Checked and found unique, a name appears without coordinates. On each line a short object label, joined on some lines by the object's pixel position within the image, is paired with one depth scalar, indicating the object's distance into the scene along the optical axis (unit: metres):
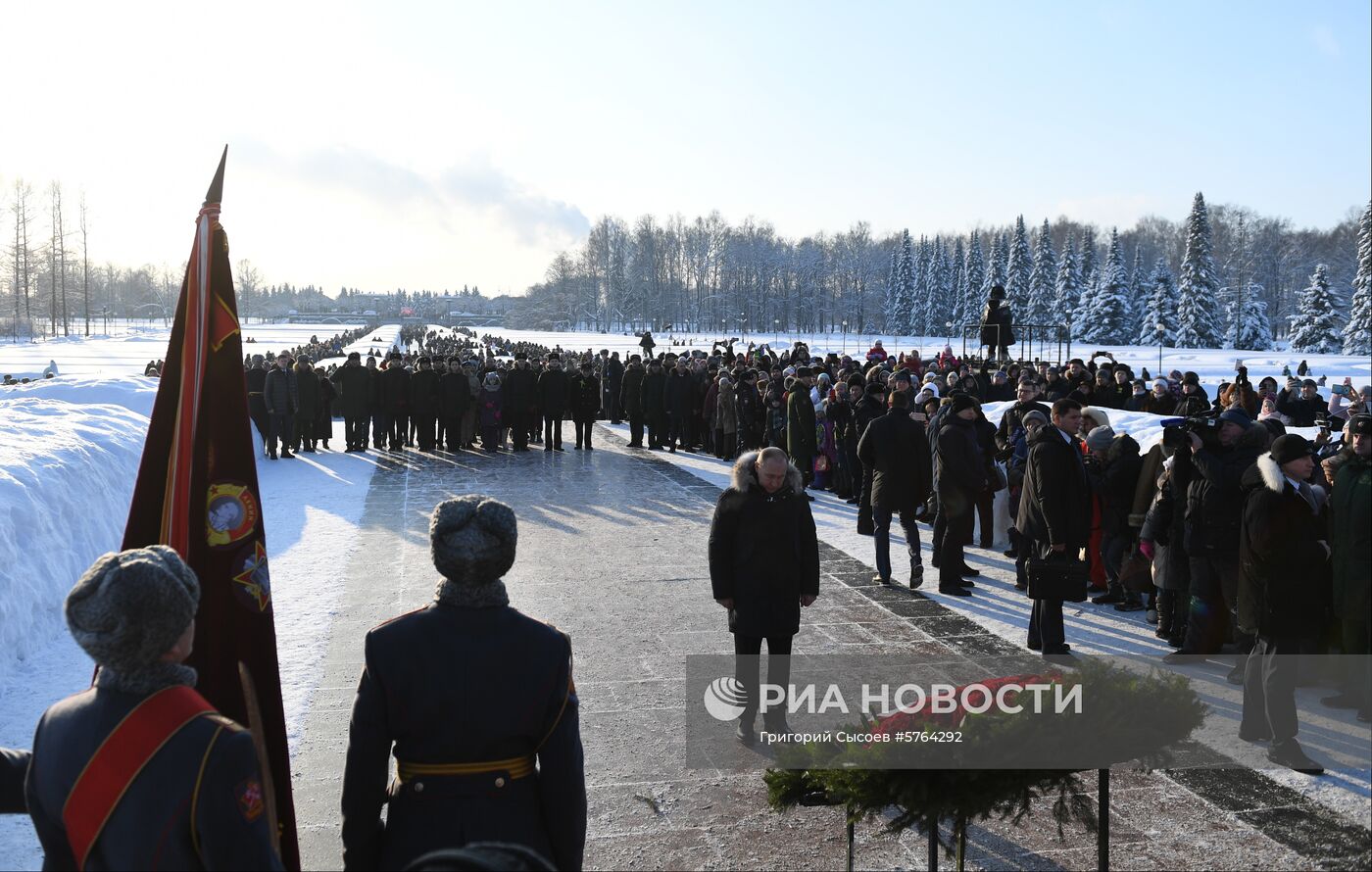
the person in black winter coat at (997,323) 26.08
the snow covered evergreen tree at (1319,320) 57.19
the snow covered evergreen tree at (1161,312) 62.53
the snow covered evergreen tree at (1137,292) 68.88
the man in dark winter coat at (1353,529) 5.62
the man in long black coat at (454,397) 19.09
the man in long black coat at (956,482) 9.08
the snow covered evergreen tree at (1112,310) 66.56
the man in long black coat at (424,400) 18.98
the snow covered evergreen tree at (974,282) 81.56
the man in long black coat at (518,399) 19.41
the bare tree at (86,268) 76.06
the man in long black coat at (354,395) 18.78
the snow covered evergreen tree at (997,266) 79.50
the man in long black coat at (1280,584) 5.38
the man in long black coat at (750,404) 17.27
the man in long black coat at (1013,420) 10.34
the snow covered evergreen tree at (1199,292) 60.06
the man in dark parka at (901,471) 9.24
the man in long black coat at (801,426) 14.40
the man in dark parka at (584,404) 19.95
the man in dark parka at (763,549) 5.65
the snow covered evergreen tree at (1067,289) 71.94
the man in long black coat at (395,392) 18.91
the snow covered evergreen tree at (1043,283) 73.88
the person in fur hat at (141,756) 2.07
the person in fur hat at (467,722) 2.67
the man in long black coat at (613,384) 24.61
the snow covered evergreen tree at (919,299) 91.94
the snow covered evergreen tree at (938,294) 89.56
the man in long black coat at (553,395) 19.33
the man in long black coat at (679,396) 19.64
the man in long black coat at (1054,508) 7.19
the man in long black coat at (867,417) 11.36
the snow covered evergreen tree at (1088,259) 76.54
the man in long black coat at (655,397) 20.20
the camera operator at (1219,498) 6.52
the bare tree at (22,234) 69.94
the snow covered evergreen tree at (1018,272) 75.25
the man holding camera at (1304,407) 16.19
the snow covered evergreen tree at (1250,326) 63.97
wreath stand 3.84
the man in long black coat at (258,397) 18.02
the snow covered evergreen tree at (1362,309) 53.09
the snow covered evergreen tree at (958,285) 86.94
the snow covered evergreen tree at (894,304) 94.74
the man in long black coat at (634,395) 20.77
